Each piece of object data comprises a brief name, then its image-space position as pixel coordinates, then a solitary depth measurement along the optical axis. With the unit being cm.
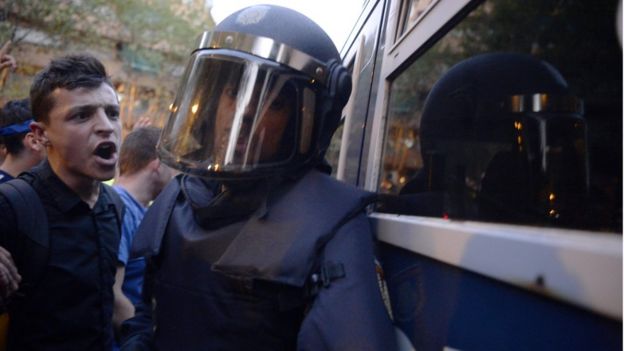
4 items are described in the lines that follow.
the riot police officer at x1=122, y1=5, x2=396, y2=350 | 126
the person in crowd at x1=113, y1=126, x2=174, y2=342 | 312
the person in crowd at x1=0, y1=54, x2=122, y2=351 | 185
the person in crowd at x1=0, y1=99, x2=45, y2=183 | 304
